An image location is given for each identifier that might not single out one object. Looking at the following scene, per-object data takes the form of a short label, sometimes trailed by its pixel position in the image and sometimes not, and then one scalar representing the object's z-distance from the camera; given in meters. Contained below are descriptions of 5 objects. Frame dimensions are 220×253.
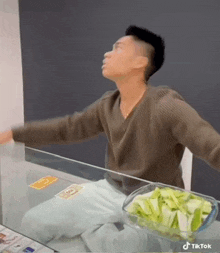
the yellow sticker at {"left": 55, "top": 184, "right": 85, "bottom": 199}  0.93
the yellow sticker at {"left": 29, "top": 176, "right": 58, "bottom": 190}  1.01
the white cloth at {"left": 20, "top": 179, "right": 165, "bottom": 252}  0.74
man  1.18
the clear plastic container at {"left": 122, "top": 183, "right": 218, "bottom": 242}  0.66
